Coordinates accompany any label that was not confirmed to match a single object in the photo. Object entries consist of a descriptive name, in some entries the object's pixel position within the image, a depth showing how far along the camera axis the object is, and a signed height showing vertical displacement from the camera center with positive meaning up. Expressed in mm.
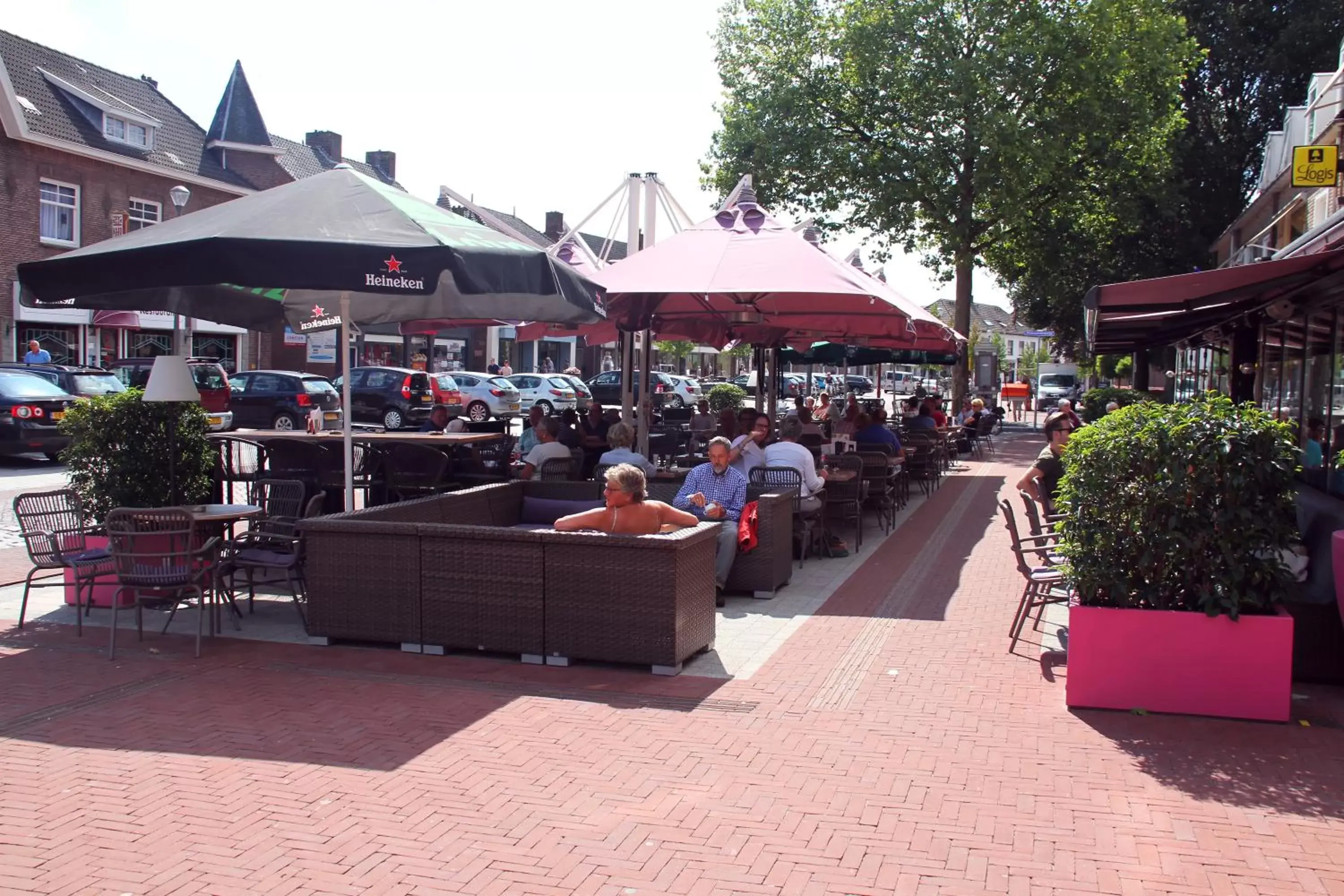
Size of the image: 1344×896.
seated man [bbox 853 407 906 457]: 13773 -628
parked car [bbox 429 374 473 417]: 29734 -426
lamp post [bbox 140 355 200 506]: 7996 -103
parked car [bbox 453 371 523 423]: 32844 -563
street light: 22750 +3470
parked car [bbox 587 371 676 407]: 38656 -244
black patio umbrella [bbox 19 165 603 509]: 6852 +721
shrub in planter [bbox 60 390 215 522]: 8117 -579
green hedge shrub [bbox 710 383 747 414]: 31484 -466
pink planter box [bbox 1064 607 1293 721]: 5750 -1386
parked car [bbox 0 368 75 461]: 17766 -744
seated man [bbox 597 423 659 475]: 9609 -555
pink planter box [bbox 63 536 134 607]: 8078 -1568
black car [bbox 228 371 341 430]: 26250 -608
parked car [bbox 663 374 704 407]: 38550 -374
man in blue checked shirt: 8578 -864
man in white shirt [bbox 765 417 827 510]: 10023 -697
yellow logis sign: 11852 +2347
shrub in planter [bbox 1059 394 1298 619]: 5746 -614
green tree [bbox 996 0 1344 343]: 31891 +7069
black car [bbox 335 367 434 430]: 29266 -528
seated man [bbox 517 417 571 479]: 10633 -688
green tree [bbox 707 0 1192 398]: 27047 +6839
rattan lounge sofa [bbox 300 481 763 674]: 6441 -1233
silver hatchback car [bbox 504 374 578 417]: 36406 -370
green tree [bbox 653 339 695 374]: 52625 +1528
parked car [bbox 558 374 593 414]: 36594 -367
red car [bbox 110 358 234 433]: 22016 -148
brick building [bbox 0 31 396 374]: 29734 +5859
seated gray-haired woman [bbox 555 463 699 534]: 6855 -798
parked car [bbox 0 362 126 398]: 19109 -154
